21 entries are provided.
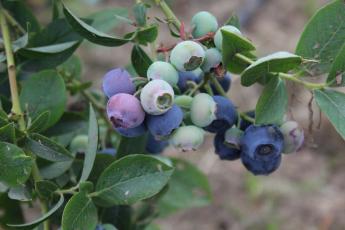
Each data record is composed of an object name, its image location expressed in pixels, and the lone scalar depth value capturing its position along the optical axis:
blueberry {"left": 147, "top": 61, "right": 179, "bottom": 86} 0.37
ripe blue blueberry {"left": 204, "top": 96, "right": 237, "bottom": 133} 0.39
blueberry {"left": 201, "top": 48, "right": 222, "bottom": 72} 0.38
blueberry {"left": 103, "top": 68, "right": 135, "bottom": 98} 0.37
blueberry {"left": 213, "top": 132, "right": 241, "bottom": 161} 0.41
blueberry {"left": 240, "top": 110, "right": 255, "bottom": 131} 0.41
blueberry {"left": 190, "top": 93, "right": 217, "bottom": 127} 0.38
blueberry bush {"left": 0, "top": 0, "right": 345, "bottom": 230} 0.37
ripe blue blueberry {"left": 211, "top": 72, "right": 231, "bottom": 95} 0.43
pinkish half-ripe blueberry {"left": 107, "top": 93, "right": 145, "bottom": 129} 0.36
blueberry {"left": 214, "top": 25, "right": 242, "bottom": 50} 0.37
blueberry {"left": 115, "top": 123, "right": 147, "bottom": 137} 0.38
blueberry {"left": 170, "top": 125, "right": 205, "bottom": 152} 0.39
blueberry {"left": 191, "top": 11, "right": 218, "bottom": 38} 0.39
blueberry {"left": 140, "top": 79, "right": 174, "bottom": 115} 0.36
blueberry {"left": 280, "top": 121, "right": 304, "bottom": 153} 0.40
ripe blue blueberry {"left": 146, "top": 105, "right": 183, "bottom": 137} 0.37
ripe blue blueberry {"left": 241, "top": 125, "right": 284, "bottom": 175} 0.40
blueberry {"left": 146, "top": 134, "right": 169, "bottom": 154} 0.47
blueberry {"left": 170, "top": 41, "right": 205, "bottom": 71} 0.37
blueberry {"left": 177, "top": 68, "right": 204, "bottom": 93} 0.41
